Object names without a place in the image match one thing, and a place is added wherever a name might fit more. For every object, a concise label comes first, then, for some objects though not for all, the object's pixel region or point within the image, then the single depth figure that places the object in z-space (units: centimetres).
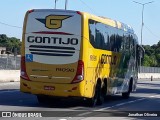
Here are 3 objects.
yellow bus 1752
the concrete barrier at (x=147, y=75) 7443
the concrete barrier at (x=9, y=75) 3633
